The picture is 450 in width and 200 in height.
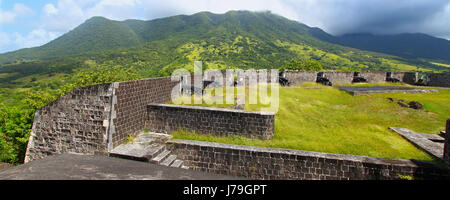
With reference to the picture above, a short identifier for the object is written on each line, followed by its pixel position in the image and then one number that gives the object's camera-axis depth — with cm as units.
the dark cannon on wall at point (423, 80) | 1814
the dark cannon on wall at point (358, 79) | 1779
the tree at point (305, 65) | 4114
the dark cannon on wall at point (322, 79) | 1672
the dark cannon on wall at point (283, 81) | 1578
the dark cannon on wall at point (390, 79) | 1852
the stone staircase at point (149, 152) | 616
